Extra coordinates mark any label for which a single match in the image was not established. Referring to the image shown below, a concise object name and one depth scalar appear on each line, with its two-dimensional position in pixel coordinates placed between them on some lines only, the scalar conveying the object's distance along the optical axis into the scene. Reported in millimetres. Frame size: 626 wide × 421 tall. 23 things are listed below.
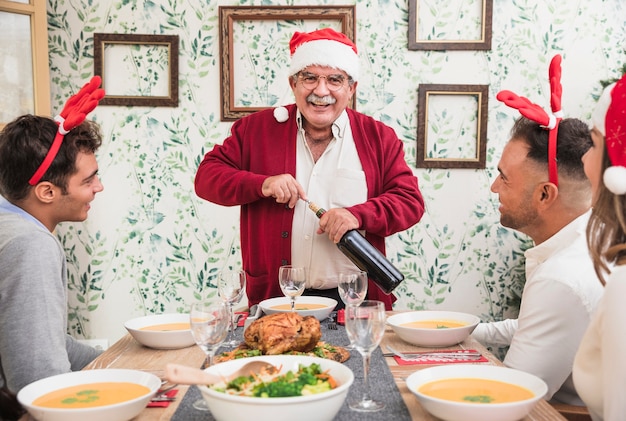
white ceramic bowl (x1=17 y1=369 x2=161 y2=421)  1036
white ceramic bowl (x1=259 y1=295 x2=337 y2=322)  1869
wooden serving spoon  1012
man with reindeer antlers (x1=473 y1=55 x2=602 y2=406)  1470
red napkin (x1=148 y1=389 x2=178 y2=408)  1190
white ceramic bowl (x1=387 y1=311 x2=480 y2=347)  1599
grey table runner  1133
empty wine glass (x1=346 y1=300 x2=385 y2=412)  1191
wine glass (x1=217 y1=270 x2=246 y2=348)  1748
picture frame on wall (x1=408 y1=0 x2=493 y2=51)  3301
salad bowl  971
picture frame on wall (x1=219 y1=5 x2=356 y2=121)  3297
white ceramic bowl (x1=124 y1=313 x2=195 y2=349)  1595
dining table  1142
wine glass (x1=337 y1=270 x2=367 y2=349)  1694
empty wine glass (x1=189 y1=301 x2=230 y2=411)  1250
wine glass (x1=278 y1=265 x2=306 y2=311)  1750
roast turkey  1424
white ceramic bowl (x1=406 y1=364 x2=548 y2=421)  1032
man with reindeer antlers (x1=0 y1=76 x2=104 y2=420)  1386
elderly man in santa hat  2301
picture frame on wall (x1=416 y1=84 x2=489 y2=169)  3348
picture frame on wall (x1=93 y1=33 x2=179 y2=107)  3340
